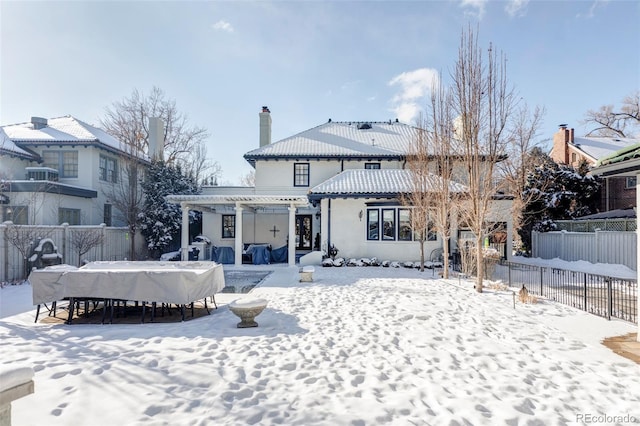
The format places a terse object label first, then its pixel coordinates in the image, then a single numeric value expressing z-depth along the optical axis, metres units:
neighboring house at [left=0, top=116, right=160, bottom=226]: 14.48
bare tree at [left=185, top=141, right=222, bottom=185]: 29.02
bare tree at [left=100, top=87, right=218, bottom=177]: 27.77
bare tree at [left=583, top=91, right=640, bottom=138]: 32.54
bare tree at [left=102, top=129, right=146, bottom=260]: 15.65
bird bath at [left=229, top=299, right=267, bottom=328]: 6.06
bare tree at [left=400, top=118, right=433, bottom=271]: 12.04
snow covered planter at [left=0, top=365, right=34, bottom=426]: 2.07
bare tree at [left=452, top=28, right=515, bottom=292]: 8.54
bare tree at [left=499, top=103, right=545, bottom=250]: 21.78
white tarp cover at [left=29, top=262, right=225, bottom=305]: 6.38
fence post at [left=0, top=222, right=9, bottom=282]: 10.19
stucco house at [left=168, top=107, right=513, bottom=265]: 14.71
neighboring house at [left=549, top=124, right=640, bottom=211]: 22.02
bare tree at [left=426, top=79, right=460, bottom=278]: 10.31
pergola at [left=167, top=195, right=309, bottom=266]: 13.97
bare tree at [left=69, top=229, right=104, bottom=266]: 12.13
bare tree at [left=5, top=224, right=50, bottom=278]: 10.28
